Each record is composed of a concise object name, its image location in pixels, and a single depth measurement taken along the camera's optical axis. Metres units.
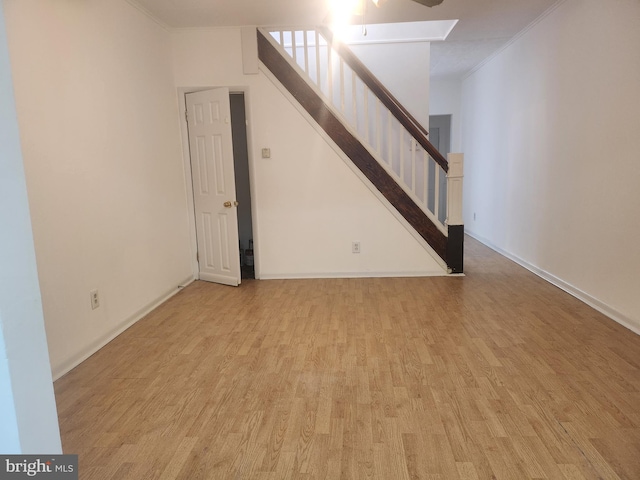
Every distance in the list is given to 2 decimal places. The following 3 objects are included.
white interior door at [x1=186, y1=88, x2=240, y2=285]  4.29
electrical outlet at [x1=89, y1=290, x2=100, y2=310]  2.86
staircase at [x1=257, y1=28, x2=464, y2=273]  4.30
